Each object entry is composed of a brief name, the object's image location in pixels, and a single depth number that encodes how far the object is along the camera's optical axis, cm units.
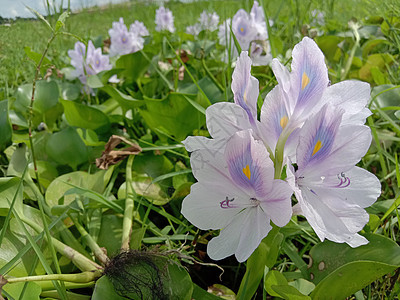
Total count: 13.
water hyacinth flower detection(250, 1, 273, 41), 60
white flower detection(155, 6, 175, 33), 100
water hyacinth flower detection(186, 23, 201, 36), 95
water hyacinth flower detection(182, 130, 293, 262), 13
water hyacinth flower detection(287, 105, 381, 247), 13
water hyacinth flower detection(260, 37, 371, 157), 14
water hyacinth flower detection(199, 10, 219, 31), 91
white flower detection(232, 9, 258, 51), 58
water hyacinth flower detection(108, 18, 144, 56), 70
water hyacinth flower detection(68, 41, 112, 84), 58
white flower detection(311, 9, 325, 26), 90
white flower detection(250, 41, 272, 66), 40
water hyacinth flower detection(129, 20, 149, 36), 92
